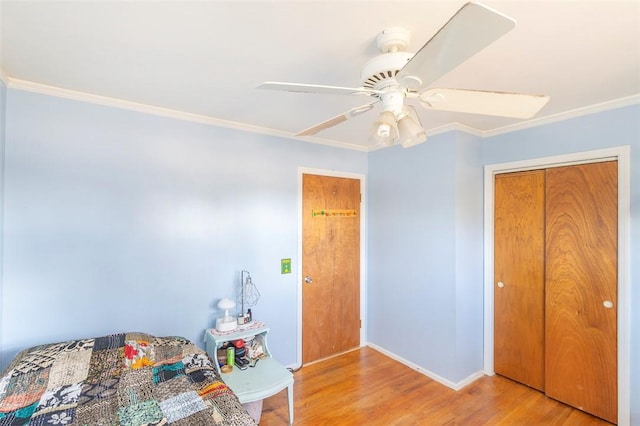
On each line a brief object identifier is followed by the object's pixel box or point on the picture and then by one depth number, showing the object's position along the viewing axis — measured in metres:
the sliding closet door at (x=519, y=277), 2.58
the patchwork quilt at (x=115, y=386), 1.30
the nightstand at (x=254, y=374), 2.00
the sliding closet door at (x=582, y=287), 2.18
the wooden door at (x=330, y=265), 3.11
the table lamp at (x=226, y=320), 2.38
